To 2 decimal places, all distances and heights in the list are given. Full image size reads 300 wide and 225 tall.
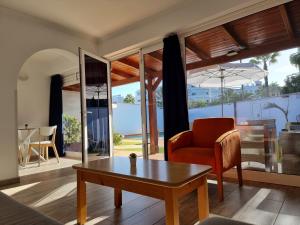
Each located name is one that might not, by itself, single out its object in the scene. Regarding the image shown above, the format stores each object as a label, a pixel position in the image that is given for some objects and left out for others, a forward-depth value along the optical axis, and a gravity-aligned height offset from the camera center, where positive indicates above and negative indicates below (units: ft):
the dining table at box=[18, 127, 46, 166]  16.98 -1.84
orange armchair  7.87 -1.27
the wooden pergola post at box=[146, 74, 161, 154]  13.91 +0.15
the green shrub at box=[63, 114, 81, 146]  22.40 -1.14
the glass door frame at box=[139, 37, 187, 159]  13.97 +1.21
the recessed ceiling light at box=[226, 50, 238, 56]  10.92 +2.86
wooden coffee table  4.58 -1.40
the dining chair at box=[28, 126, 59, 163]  17.16 -1.44
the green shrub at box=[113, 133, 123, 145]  24.86 -2.35
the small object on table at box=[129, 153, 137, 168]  6.40 -1.16
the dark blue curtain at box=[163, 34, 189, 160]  11.82 +1.26
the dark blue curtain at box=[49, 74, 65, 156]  21.48 +0.97
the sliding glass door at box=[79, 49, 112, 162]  13.48 +0.73
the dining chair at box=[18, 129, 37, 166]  17.19 -2.22
